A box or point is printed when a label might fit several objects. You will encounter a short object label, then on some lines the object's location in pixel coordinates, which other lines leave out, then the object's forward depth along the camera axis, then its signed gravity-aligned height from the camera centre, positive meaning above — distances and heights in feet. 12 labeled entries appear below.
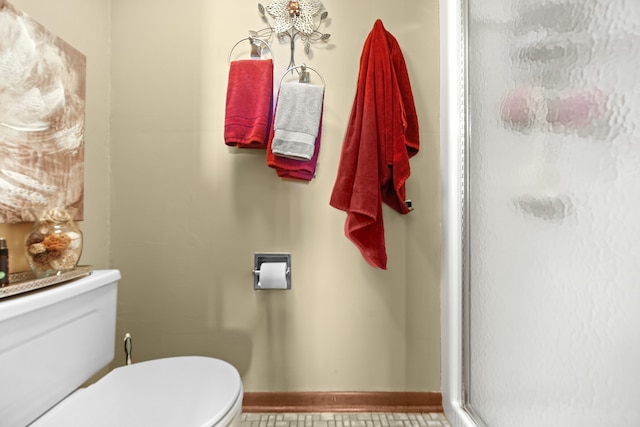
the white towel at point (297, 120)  3.85 +1.19
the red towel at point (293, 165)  3.96 +0.64
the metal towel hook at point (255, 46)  4.21 +2.33
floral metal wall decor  4.29 +2.70
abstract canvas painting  2.84 +0.99
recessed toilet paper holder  4.32 -0.62
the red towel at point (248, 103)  3.92 +1.44
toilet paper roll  4.15 -0.83
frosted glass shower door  1.90 +0.01
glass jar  2.92 -0.27
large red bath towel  3.79 +0.77
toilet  2.30 -1.51
